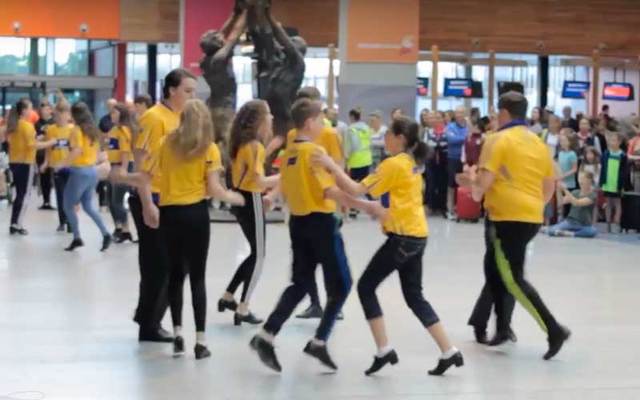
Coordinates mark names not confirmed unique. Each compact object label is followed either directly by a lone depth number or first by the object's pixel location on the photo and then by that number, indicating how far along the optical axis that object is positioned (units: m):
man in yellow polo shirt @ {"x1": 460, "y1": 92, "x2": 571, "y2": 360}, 7.84
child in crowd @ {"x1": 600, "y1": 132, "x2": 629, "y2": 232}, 17.38
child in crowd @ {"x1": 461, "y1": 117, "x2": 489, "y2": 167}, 18.72
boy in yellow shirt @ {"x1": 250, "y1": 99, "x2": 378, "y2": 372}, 7.27
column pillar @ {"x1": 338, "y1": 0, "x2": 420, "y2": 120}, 26.59
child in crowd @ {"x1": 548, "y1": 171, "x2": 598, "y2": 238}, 17.00
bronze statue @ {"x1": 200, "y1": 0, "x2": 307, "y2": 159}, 18.03
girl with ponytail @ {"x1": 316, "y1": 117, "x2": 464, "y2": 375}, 7.15
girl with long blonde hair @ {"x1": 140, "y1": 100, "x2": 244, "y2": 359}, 7.43
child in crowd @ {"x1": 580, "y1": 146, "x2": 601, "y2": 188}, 17.65
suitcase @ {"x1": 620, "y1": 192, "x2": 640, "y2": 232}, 17.59
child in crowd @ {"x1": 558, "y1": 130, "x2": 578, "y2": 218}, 17.77
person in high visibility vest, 18.75
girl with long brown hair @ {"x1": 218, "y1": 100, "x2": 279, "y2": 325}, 8.34
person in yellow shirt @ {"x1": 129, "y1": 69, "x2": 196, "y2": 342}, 7.96
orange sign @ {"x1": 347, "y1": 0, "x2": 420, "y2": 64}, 26.61
